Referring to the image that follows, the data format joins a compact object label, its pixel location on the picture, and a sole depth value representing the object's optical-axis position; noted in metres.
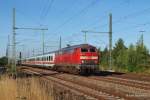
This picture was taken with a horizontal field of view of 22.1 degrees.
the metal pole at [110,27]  48.27
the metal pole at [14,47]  38.89
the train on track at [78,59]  36.41
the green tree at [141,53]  51.22
